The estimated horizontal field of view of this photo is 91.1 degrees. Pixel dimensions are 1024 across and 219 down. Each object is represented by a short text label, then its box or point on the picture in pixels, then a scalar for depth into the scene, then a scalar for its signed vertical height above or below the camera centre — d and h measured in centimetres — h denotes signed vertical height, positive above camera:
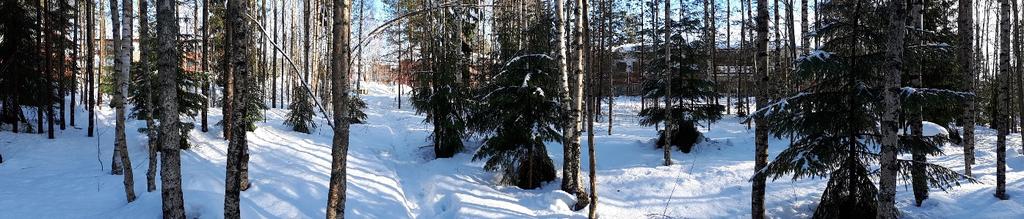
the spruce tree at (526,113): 1080 -14
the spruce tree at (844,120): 704 -20
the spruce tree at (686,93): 1512 +41
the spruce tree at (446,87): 1349 +56
